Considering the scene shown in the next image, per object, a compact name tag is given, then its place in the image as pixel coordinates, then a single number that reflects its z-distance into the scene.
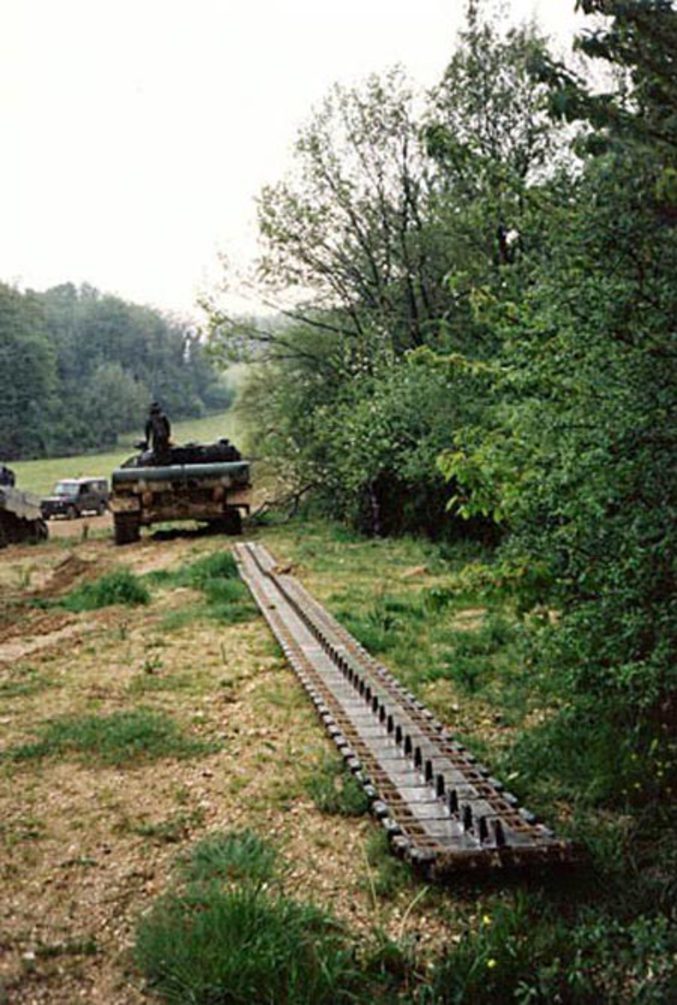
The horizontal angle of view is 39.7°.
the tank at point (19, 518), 20.64
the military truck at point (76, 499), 32.69
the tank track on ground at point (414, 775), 4.04
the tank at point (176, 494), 18.44
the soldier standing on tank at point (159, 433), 19.52
